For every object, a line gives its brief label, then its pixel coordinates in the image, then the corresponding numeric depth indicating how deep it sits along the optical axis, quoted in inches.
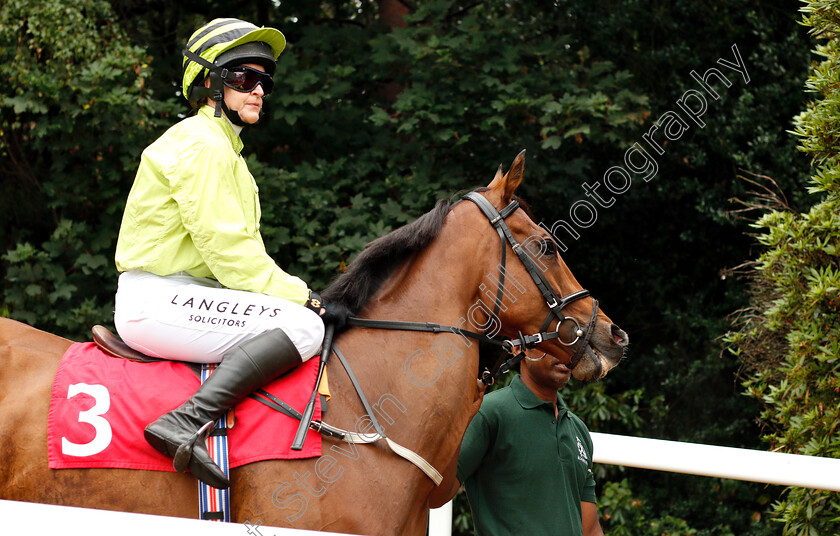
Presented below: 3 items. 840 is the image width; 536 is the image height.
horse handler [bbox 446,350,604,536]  220.5
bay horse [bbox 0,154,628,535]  188.9
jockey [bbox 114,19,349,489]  192.7
